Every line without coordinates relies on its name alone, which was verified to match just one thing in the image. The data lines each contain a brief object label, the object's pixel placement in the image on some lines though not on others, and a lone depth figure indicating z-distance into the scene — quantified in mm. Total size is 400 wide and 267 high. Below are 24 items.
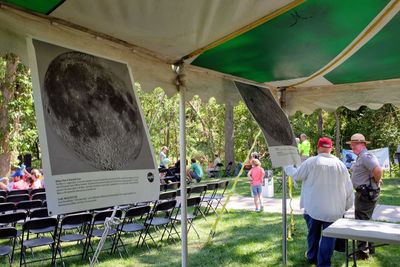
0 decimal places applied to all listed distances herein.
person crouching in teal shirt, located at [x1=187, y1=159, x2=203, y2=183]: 15039
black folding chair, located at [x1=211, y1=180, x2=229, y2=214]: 9457
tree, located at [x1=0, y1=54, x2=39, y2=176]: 14352
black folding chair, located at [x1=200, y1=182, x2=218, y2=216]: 9082
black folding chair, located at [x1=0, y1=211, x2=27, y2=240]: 5973
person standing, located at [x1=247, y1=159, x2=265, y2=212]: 9430
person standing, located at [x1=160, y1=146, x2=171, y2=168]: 16620
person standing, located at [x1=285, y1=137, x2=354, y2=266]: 4883
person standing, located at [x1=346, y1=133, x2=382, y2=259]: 5352
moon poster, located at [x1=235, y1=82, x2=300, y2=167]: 4102
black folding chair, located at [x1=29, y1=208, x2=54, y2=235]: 6641
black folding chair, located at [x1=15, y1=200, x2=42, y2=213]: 7449
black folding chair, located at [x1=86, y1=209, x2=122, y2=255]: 6095
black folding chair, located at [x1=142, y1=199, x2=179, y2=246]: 6770
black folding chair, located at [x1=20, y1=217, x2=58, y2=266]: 5309
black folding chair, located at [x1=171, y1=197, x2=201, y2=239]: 7330
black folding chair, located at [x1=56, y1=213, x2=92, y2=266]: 5652
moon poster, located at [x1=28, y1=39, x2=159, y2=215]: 1900
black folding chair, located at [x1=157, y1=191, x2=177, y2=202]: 8480
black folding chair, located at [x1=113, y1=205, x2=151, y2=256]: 6261
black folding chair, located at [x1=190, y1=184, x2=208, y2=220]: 8852
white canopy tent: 2086
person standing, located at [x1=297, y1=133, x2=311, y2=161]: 12477
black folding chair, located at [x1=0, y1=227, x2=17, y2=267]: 5044
